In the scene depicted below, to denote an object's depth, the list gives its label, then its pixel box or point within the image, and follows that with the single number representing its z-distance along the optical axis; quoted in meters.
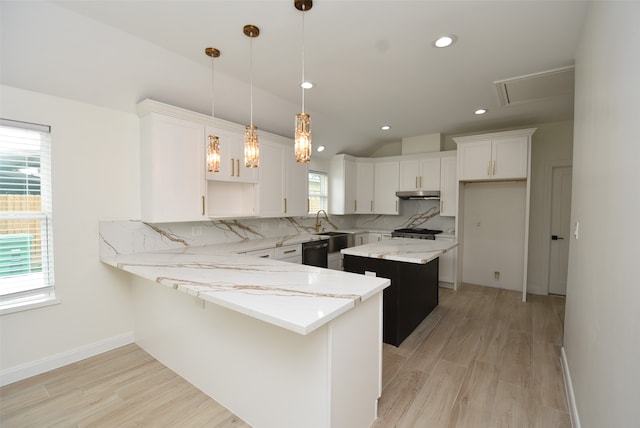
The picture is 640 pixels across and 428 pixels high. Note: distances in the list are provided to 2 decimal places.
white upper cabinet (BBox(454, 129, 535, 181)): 4.00
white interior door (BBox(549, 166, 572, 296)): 4.19
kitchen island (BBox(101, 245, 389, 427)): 1.43
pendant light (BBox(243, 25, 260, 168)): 2.06
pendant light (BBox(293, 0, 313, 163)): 1.73
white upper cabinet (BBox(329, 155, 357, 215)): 5.32
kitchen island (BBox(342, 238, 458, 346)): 2.79
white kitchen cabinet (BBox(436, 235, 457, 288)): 4.59
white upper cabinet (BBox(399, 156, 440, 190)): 4.88
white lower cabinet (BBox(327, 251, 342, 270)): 4.68
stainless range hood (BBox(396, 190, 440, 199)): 4.86
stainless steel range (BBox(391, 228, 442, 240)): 4.67
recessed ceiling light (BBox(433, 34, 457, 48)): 2.18
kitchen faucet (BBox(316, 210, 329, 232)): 5.32
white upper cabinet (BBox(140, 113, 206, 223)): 2.75
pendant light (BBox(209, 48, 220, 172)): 2.29
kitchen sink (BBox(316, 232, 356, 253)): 4.75
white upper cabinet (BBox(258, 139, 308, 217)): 3.85
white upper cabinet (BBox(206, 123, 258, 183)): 3.24
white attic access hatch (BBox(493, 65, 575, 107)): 2.73
